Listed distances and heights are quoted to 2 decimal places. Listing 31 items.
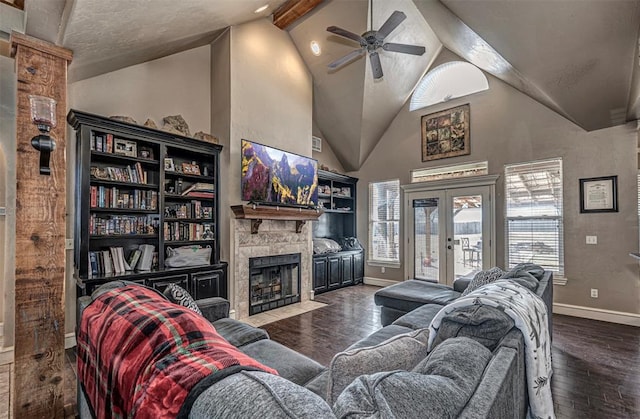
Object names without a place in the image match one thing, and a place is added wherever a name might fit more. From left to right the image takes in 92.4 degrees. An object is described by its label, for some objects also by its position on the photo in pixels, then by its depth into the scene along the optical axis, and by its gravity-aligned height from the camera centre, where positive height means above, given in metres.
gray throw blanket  1.40 -0.57
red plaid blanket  0.87 -0.47
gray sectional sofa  0.73 -0.53
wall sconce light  1.94 +0.60
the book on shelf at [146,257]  3.56 -0.49
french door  5.31 -0.29
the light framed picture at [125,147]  3.46 +0.79
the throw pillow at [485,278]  2.63 -0.57
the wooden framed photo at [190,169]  4.06 +0.63
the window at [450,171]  5.46 +0.78
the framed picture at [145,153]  3.71 +0.77
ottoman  3.24 -0.91
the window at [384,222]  6.55 -0.19
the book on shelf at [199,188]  4.00 +0.36
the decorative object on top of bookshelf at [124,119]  3.36 +1.08
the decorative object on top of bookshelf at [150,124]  3.64 +1.10
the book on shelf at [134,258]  3.55 -0.49
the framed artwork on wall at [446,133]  5.60 +1.50
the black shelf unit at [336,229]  5.96 -0.36
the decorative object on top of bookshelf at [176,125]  3.94 +1.20
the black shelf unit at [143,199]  3.18 +0.21
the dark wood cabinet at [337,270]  5.83 -1.14
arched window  5.51 +2.44
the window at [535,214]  4.70 -0.03
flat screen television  4.45 +0.60
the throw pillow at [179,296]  2.21 -0.60
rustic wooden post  1.94 -0.21
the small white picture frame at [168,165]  3.79 +0.63
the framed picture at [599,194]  4.24 +0.24
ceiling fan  3.53 +2.14
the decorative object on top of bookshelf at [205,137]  4.15 +1.07
